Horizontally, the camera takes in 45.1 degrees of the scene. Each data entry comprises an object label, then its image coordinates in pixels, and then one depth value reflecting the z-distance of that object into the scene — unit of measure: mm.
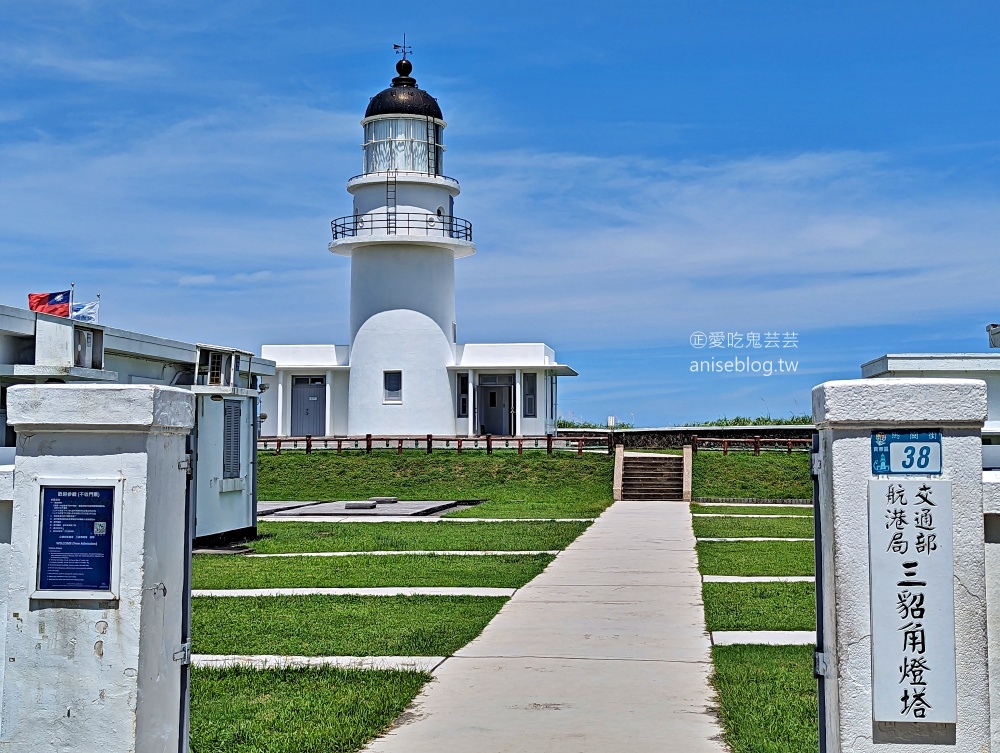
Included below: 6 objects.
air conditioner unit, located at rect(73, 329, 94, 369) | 15828
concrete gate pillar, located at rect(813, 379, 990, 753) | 5188
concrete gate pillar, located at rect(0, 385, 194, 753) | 5523
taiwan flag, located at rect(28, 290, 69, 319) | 20266
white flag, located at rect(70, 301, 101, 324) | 20320
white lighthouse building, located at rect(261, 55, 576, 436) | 42844
